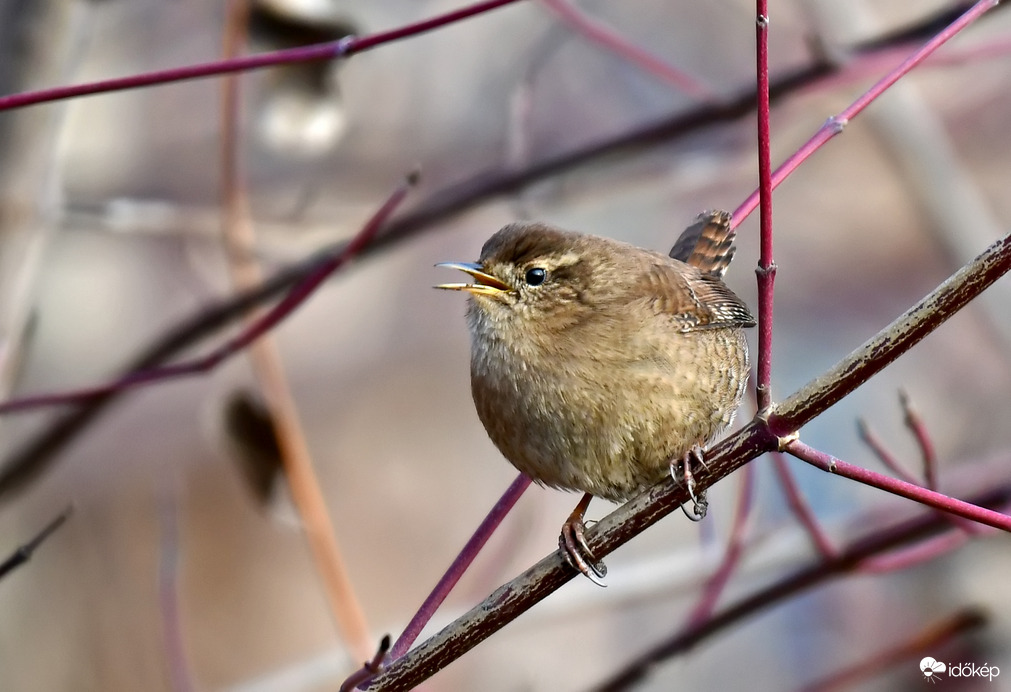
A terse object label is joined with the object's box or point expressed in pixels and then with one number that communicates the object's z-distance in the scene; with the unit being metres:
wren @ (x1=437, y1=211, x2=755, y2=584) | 4.77
